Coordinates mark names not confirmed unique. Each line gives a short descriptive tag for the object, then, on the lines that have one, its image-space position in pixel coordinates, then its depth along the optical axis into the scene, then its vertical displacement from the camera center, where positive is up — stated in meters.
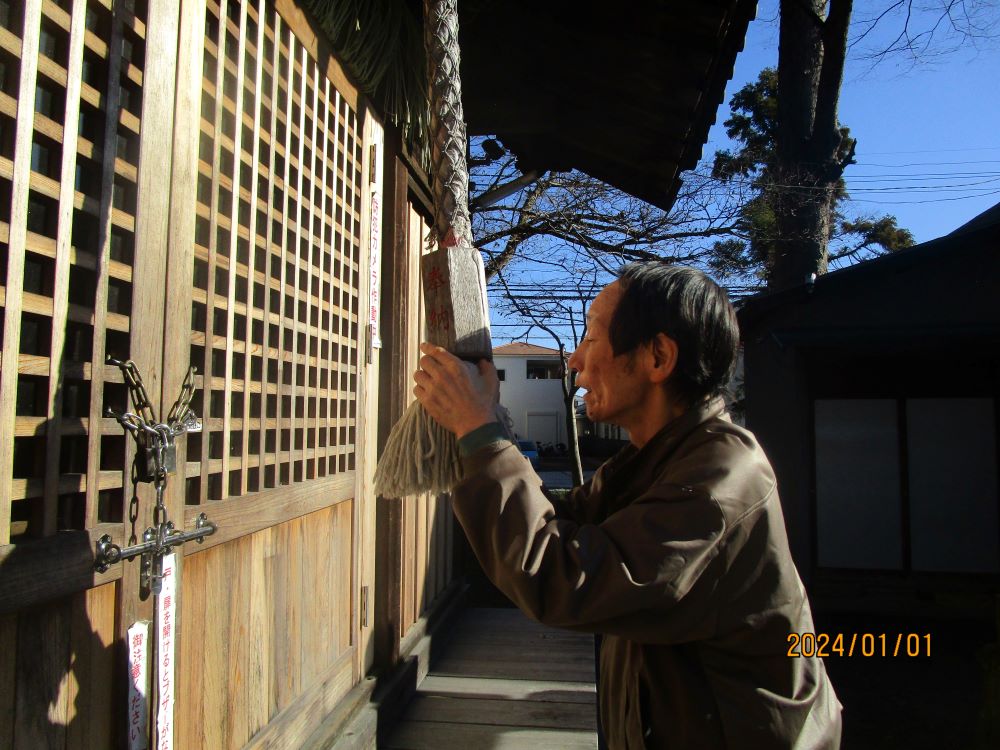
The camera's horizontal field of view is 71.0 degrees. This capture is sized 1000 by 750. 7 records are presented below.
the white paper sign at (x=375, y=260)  3.09 +0.66
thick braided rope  1.35 +0.57
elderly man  1.08 -0.21
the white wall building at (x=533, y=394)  39.66 +0.92
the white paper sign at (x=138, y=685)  1.33 -0.54
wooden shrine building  1.13 +0.15
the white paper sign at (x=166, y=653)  1.36 -0.49
